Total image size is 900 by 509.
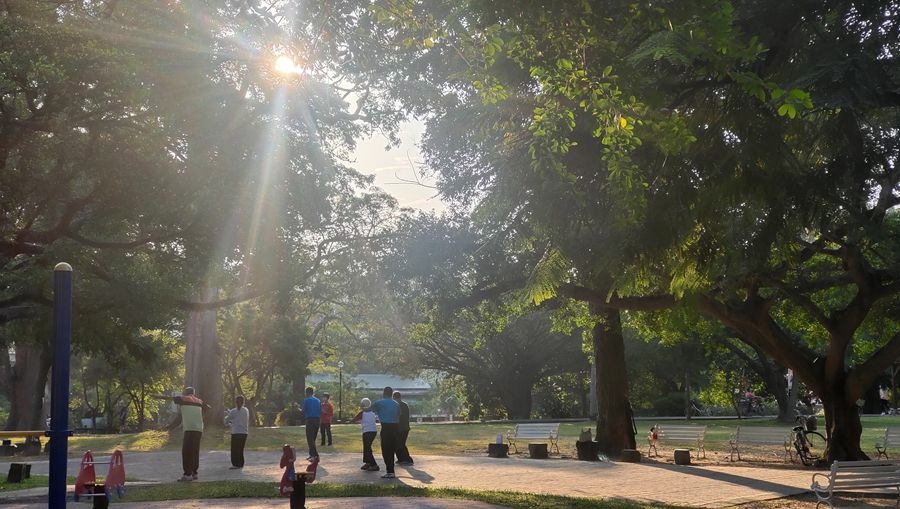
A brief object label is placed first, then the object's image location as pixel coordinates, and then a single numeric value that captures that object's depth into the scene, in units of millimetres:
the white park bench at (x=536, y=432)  25594
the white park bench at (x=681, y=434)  23500
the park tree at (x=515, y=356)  57219
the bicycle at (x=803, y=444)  20844
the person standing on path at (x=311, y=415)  20491
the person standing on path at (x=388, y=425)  16953
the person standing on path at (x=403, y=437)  19547
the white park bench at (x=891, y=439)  21156
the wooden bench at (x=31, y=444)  29578
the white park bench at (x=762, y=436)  22109
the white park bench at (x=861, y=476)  11656
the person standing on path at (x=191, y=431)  16781
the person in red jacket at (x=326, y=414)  26920
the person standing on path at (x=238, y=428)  19219
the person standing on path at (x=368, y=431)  18625
